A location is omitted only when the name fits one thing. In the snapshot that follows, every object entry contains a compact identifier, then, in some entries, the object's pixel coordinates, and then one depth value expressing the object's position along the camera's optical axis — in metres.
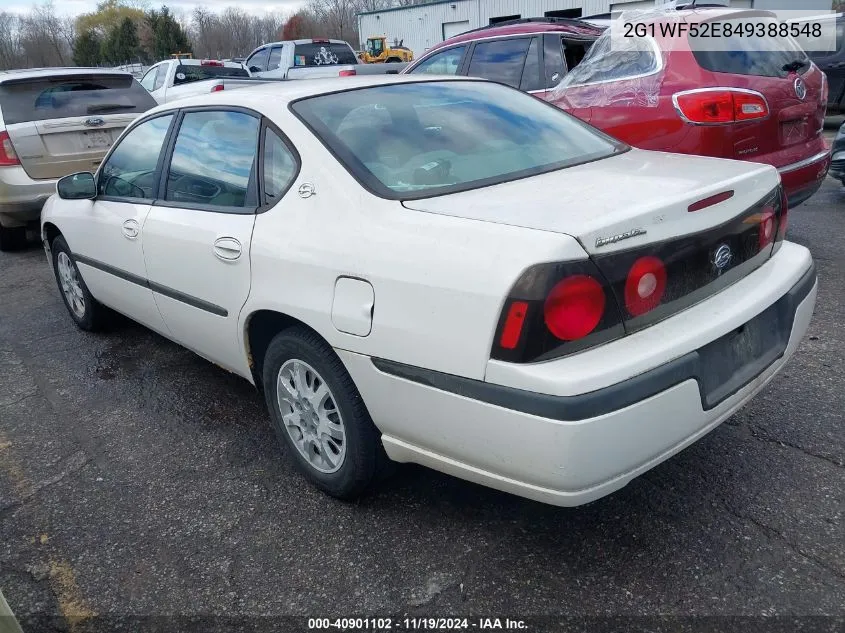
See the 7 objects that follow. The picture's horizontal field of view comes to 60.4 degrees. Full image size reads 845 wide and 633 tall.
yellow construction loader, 29.59
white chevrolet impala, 1.93
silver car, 6.56
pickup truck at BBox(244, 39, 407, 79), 15.47
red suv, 4.58
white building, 31.41
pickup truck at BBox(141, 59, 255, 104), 12.52
